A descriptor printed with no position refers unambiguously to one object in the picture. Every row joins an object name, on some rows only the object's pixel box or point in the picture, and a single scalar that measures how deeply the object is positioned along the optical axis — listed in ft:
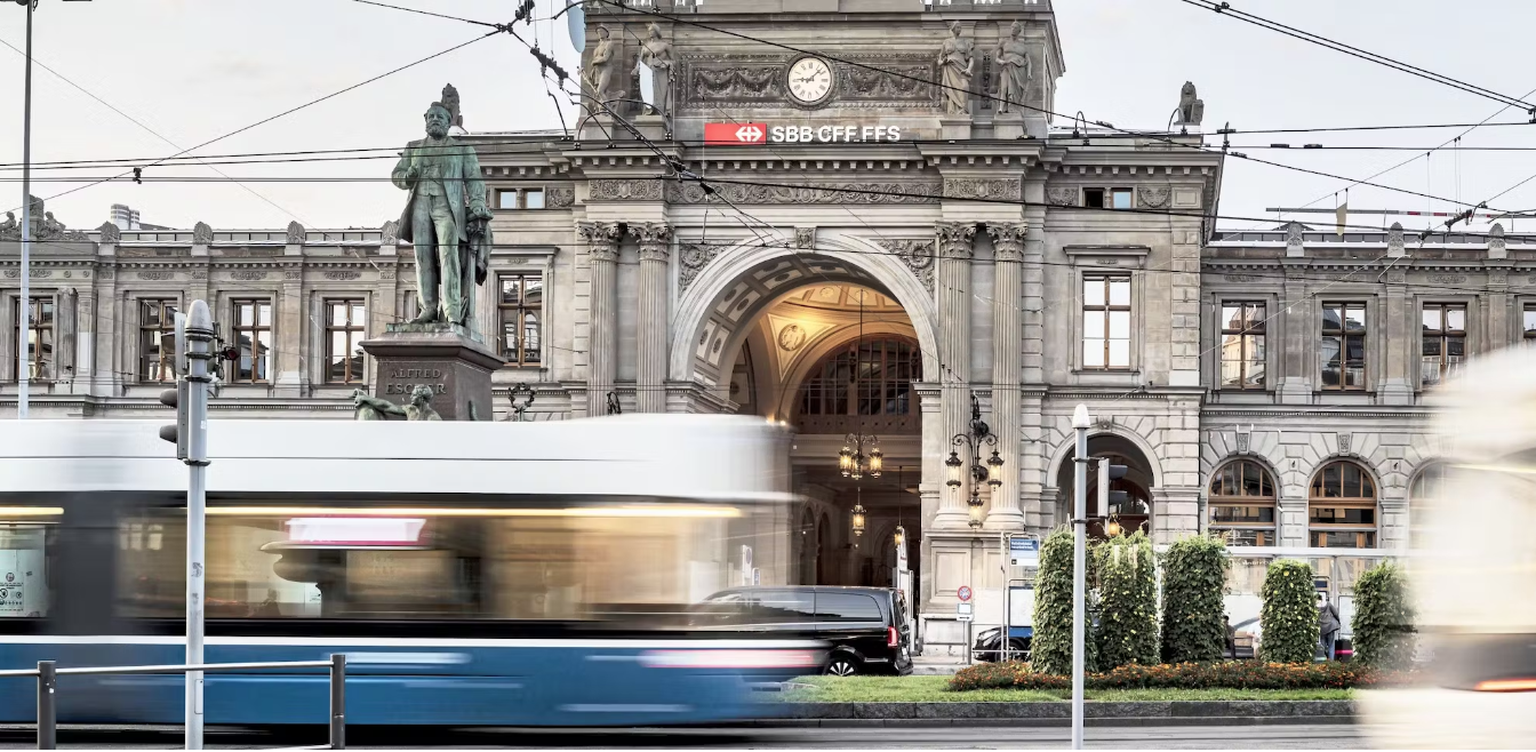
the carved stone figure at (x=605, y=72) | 168.66
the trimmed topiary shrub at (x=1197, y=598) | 94.02
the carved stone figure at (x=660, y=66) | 167.12
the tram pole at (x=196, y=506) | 49.47
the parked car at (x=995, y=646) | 133.37
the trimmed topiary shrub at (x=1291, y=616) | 94.63
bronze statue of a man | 92.32
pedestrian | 117.39
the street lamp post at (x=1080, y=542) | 66.90
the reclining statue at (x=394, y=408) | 87.04
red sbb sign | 166.30
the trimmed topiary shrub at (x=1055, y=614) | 92.02
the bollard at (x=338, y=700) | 47.51
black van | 106.73
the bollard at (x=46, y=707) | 44.60
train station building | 164.96
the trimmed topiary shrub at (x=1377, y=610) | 86.07
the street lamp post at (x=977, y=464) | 161.17
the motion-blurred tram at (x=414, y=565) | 57.98
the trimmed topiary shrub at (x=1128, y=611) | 91.81
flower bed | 89.81
